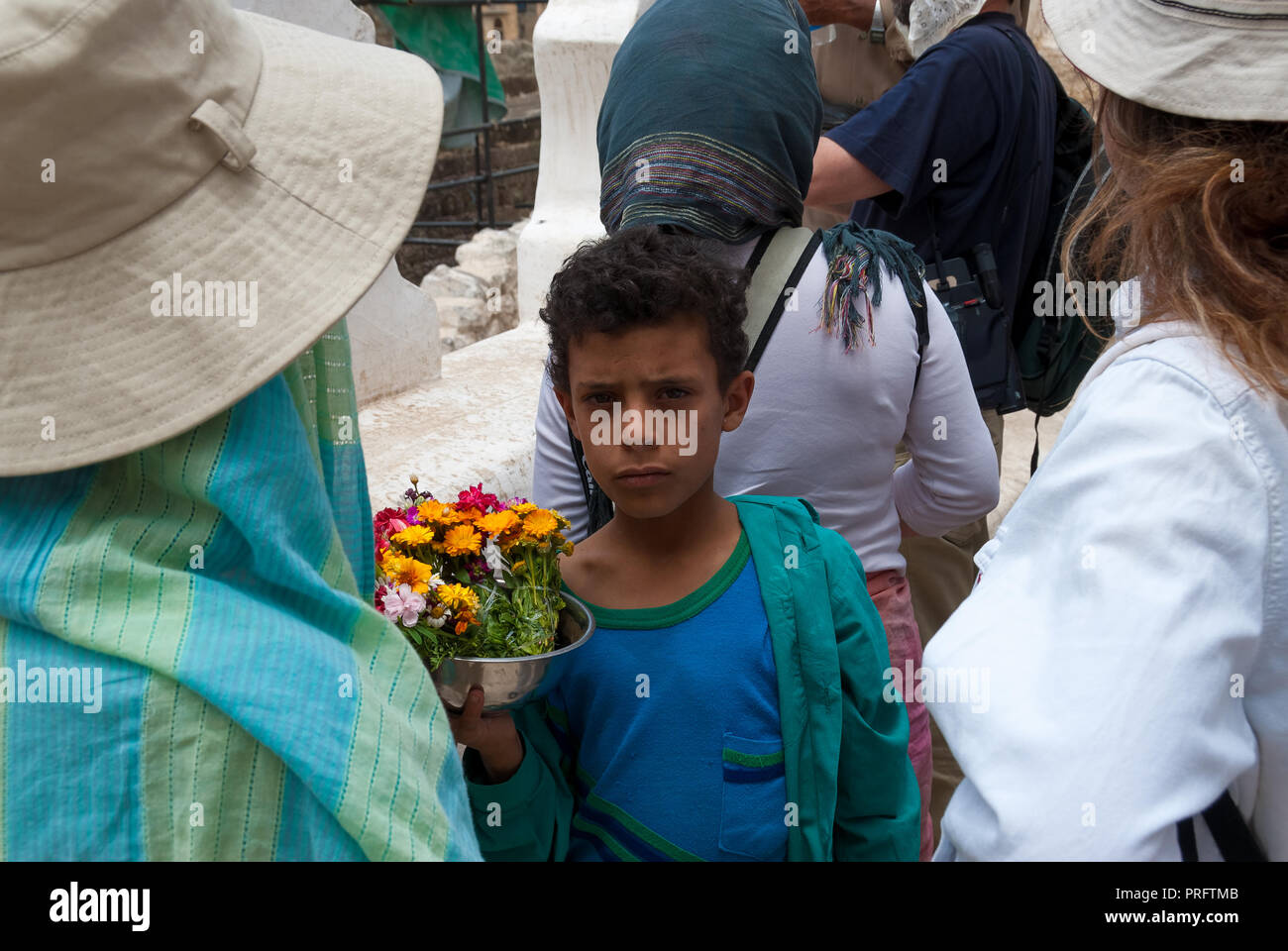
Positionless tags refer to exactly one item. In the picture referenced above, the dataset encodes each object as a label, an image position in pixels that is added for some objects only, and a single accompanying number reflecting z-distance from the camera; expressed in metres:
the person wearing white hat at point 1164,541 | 0.91
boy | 1.58
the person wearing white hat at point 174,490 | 0.91
